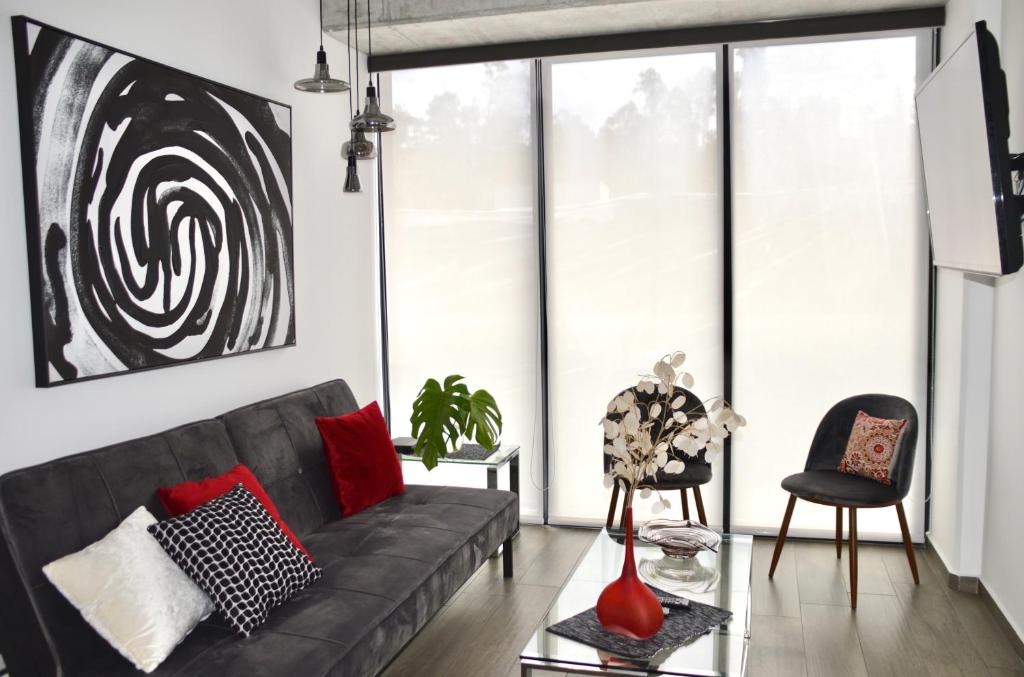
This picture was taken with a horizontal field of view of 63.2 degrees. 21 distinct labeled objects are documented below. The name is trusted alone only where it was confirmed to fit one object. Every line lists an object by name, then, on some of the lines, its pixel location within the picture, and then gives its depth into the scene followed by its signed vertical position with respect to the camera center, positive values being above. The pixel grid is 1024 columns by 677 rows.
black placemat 2.39 -1.06
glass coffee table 2.32 -1.07
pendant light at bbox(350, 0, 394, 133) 3.38 +0.66
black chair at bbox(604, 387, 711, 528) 4.05 -0.98
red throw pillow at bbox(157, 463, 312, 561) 2.67 -0.70
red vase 2.43 -0.97
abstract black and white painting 2.58 +0.26
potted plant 4.02 -0.67
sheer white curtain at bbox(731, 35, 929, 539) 4.26 +0.17
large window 4.30 +0.20
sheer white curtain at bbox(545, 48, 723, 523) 4.49 +0.22
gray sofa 2.22 -0.99
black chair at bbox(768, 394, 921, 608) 3.60 -0.93
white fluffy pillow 2.19 -0.84
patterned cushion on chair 3.81 -0.79
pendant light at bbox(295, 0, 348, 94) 3.34 +0.80
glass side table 4.04 -0.89
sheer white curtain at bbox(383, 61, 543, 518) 4.76 +0.25
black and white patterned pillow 2.39 -0.82
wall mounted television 2.56 +0.41
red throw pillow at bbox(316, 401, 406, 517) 3.62 -0.80
